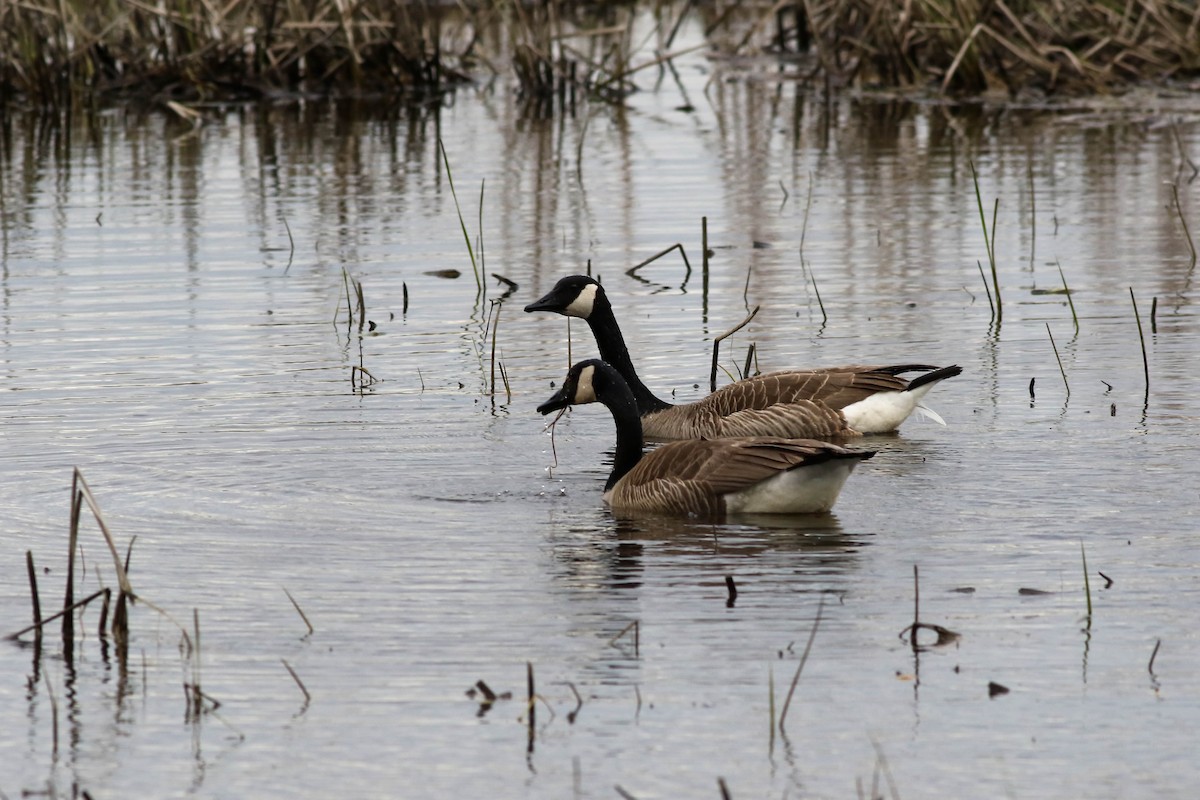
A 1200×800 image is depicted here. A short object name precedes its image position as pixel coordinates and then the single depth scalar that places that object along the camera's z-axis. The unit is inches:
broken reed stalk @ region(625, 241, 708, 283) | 1104.6
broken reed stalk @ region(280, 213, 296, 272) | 1236.9
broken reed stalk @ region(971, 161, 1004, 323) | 983.6
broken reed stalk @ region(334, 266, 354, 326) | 1033.8
